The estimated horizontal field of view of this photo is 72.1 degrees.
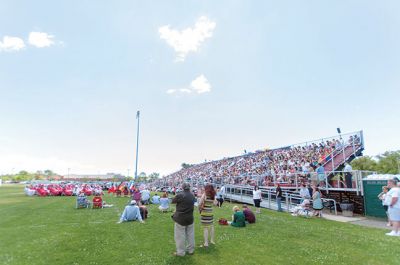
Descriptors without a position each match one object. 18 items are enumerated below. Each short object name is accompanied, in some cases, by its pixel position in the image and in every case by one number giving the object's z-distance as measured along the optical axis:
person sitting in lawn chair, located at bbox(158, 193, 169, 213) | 15.86
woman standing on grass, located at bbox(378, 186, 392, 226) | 12.23
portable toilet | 14.02
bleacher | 19.28
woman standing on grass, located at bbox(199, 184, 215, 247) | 7.70
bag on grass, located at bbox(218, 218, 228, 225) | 11.55
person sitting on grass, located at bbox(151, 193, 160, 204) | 21.26
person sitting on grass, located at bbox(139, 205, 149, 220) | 13.01
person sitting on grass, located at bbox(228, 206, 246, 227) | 11.08
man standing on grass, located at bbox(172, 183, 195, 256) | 6.97
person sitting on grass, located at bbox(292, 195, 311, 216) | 14.28
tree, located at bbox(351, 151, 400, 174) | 44.69
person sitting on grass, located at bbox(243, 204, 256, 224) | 11.83
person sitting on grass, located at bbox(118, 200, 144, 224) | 12.35
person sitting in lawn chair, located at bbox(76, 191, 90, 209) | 18.41
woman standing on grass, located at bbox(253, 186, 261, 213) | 15.66
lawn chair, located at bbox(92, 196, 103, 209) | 18.39
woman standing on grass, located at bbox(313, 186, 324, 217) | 13.83
